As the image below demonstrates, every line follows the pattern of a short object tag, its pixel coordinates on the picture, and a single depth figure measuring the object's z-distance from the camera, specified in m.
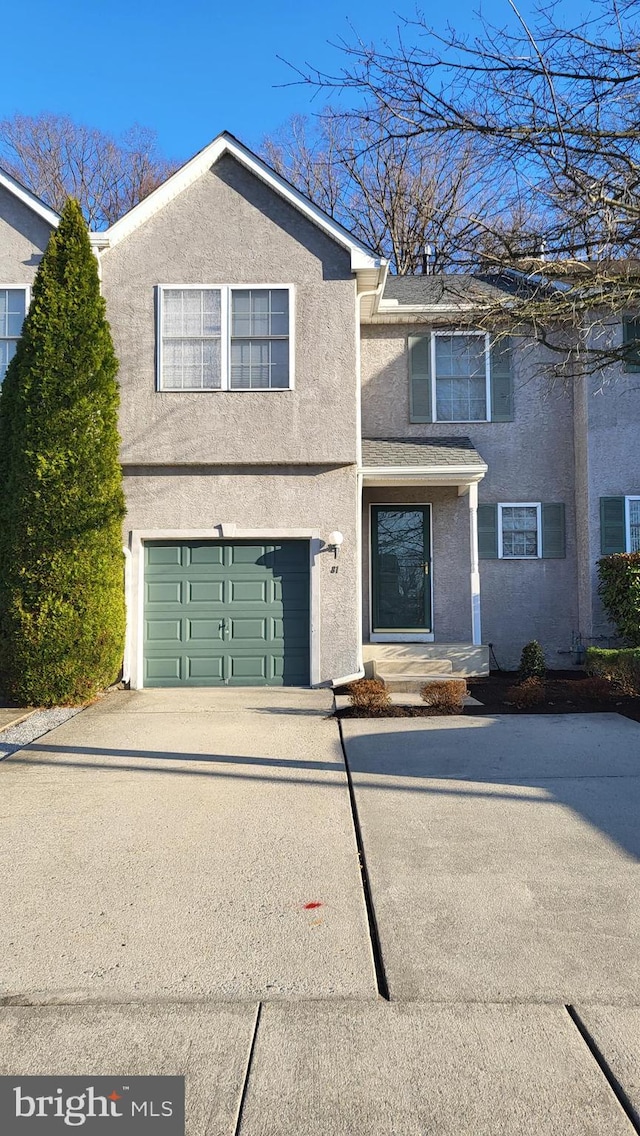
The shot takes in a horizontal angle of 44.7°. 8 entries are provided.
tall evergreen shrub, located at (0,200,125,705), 9.37
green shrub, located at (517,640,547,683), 11.38
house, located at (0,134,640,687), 10.83
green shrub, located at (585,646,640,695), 9.33
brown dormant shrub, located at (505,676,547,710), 8.95
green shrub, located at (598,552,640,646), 11.14
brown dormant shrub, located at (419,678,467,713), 8.70
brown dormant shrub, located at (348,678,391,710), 8.80
